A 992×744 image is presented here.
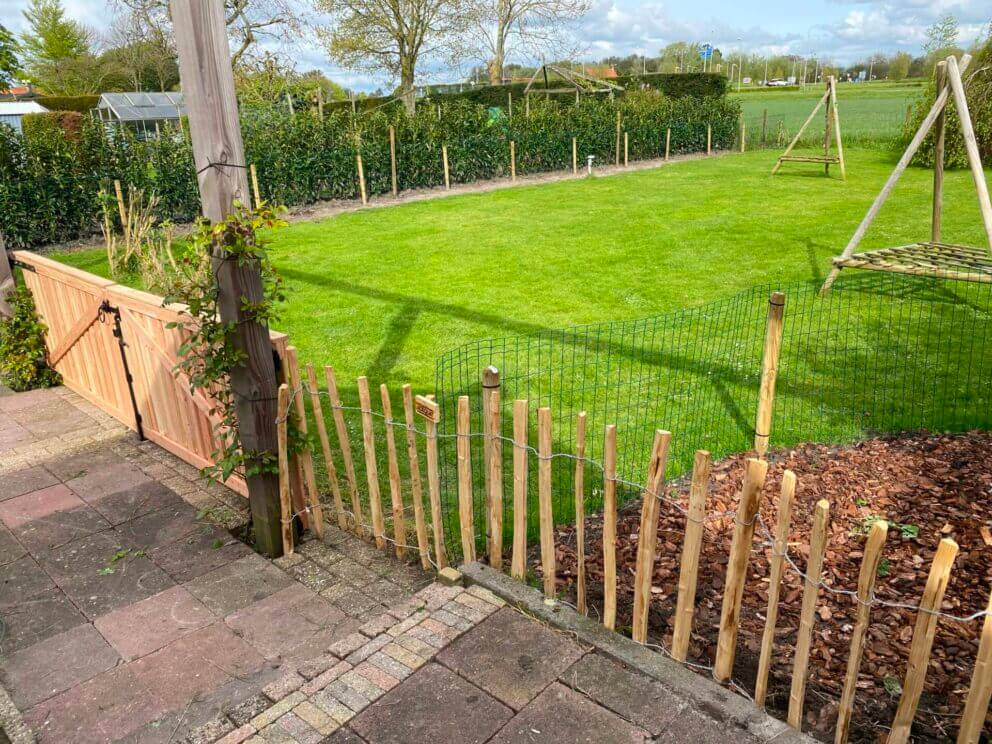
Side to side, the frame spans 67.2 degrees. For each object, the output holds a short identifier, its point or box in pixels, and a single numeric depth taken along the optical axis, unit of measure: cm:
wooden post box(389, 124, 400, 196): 1825
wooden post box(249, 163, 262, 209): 1507
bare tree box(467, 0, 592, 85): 3434
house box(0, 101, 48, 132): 2880
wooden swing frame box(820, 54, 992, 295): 754
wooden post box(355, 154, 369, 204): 1748
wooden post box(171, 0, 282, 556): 381
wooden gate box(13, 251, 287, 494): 540
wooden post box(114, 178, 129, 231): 1245
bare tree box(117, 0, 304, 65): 2331
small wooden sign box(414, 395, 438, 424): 387
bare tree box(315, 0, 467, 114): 3011
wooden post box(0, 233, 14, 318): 782
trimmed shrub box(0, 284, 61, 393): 776
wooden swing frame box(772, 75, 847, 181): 1688
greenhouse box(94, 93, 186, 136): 3192
